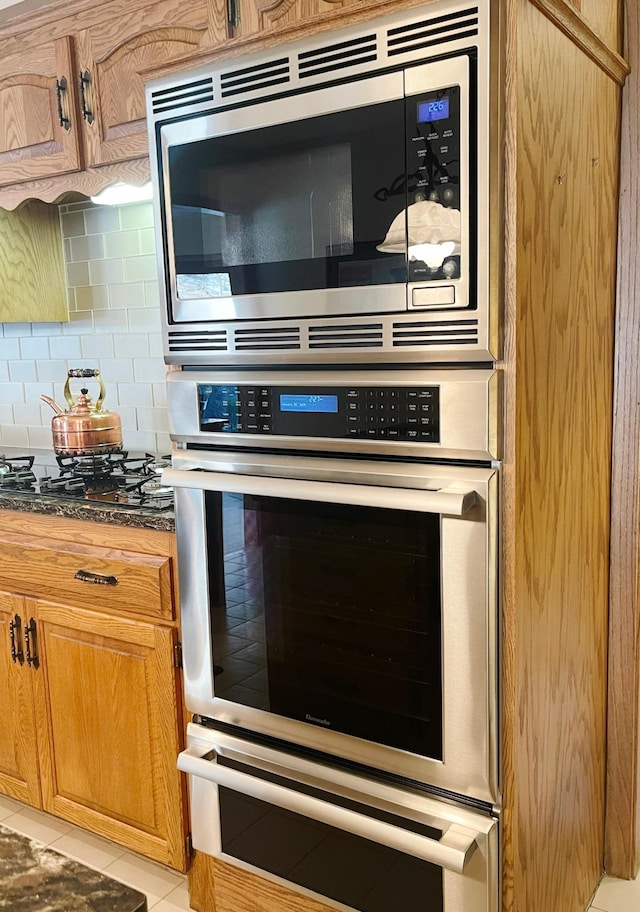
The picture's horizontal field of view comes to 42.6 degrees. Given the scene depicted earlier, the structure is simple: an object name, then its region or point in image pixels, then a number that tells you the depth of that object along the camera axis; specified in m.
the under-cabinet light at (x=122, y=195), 2.38
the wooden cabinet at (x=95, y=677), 1.89
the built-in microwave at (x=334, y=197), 1.27
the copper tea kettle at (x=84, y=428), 2.33
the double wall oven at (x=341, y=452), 1.31
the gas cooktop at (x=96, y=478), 2.00
